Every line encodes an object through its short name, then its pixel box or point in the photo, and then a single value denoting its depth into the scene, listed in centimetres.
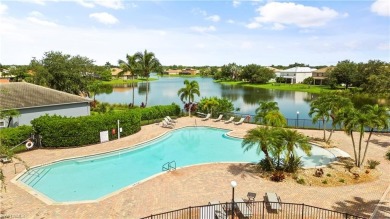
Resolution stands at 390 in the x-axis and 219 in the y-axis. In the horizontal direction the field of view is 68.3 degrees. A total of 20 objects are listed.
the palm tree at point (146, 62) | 4375
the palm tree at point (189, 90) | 3709
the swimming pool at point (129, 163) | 1692
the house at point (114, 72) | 15375
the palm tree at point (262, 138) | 1702
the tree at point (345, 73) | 8500
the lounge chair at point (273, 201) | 1283
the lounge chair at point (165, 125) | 3110
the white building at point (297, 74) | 11229
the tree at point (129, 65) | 4344
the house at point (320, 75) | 10066
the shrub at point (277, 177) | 1681
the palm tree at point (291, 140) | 1685
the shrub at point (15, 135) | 2124
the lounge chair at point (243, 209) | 1242
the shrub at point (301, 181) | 1641
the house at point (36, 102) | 2667
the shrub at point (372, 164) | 1845
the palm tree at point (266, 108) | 2499
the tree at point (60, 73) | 4372
